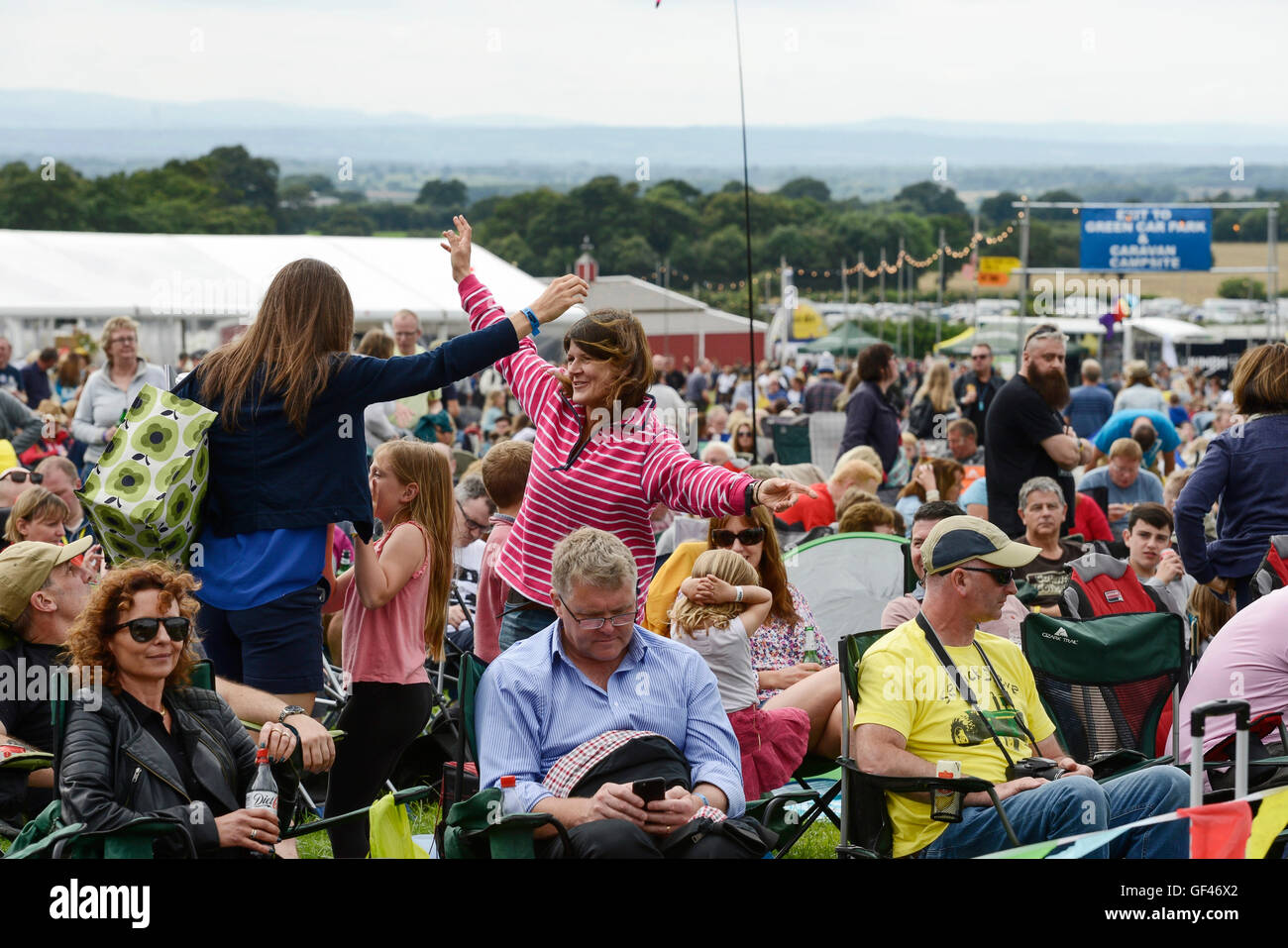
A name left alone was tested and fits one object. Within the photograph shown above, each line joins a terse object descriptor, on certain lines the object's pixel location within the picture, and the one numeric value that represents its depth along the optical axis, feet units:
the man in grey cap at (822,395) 56.59
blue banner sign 126.93
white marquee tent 63.05
